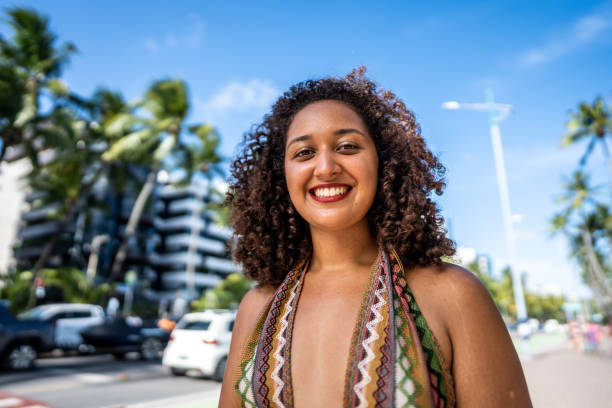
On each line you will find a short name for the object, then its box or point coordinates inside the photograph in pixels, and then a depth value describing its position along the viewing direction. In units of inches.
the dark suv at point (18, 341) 421.7
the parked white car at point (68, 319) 511.5
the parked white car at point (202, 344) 382.0
